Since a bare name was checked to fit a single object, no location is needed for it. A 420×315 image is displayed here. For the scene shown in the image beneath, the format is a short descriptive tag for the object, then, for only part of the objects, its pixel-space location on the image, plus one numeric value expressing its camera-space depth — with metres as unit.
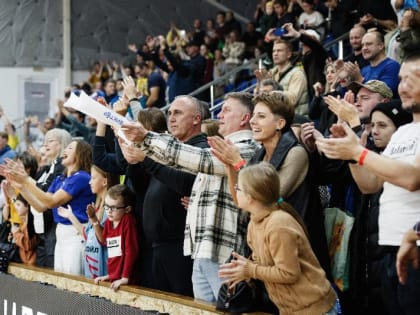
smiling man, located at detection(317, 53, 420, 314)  3.07
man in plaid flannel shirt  4.15
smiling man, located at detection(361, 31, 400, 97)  6.10
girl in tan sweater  3.47
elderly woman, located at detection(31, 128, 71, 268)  6.10
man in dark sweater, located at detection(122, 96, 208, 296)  4.68
